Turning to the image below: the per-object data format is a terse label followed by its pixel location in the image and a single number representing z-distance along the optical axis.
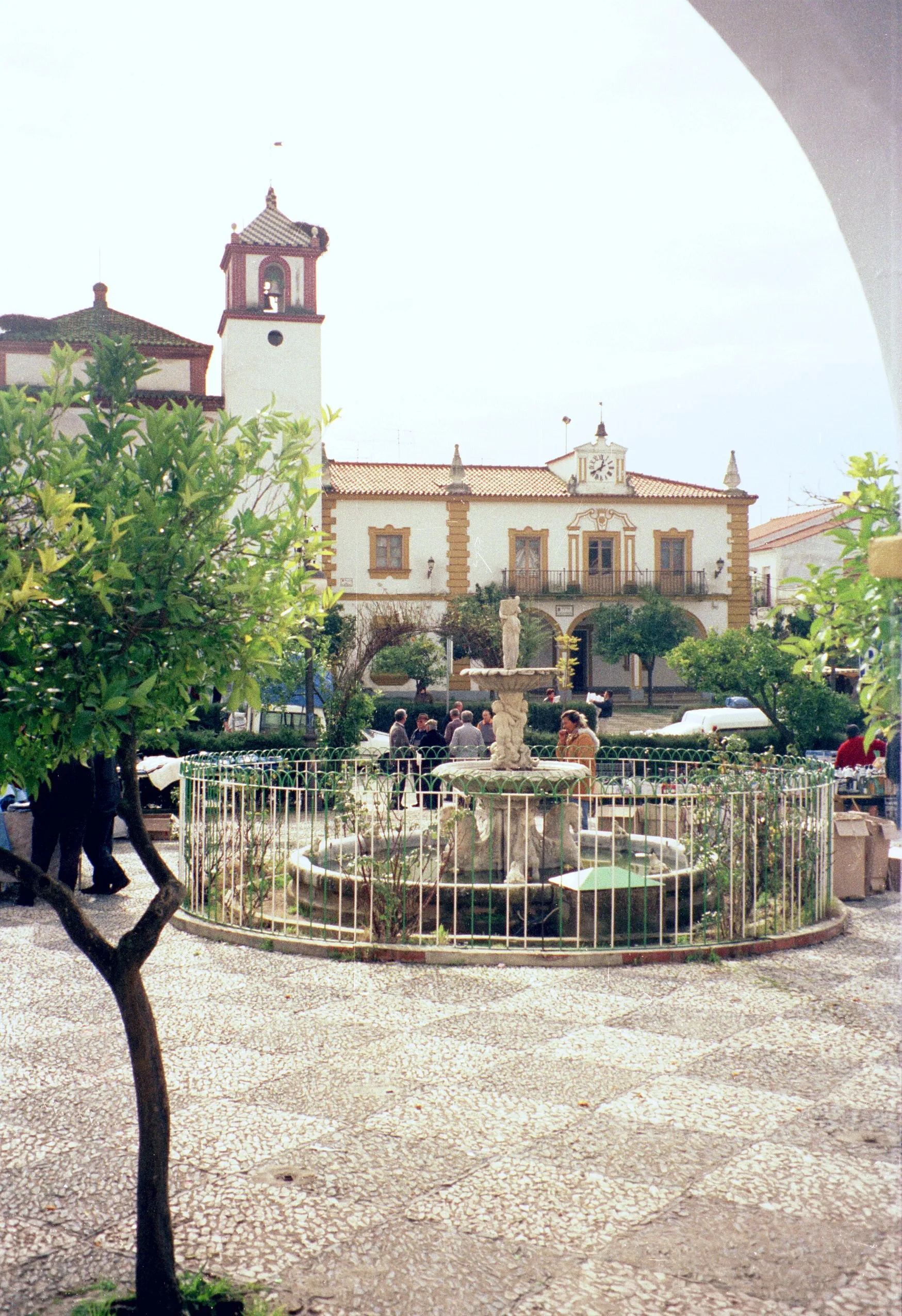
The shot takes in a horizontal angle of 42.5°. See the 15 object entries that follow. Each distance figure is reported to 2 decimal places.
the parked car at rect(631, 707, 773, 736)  24.86
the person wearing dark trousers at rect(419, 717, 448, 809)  13.75
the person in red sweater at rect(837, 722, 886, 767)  11.52
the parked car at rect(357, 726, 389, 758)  16.92
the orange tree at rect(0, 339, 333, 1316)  2.98
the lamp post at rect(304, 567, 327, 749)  18.61
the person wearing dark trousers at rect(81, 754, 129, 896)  9.02
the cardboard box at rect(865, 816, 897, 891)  9.70
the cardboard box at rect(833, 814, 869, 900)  9.34
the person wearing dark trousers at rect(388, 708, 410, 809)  14.40
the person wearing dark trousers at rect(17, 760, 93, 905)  8.52
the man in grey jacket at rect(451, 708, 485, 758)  13.71
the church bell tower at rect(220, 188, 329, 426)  32.53
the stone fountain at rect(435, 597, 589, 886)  8.70
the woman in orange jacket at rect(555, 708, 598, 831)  10.94
